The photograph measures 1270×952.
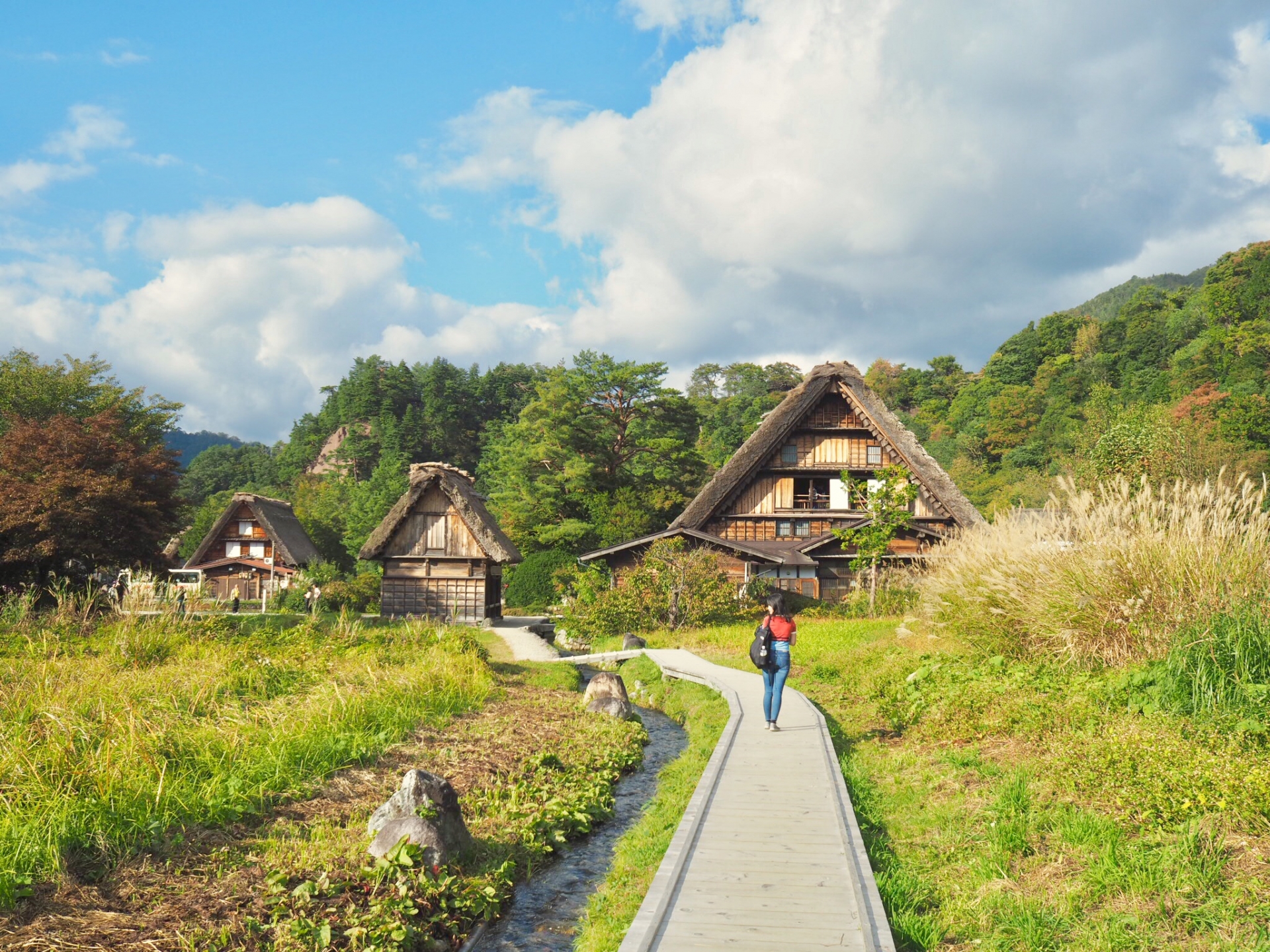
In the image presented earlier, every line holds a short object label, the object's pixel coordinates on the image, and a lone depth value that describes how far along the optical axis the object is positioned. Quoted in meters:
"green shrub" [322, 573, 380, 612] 32.72
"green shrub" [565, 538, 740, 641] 22.92
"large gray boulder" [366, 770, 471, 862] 6.59
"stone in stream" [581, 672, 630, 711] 13.55
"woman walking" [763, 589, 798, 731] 9.66
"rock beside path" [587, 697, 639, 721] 12.82
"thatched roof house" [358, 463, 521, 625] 28.97
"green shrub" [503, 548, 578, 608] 33.09
